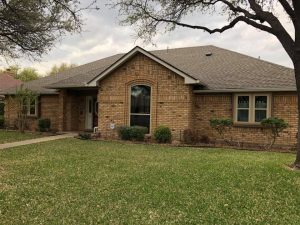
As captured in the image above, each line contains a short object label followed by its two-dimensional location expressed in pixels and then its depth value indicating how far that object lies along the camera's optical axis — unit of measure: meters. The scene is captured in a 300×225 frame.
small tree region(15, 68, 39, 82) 45.50
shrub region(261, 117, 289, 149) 10.82
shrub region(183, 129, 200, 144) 12.07
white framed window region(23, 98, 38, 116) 16.66
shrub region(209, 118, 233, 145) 11.62
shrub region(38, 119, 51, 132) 15.73
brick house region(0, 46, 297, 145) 11.81
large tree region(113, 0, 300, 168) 7.63
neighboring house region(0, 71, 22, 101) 32.80
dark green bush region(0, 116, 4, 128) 17.81
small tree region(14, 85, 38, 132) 15.11
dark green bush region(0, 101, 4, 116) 20.02
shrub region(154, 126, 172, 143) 12.12
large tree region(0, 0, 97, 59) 10.67
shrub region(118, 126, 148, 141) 12.46
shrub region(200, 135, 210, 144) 12.48
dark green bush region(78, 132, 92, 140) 13.05
